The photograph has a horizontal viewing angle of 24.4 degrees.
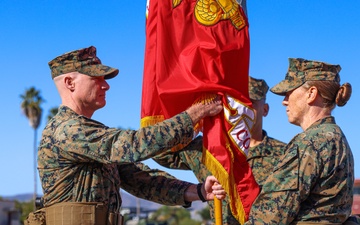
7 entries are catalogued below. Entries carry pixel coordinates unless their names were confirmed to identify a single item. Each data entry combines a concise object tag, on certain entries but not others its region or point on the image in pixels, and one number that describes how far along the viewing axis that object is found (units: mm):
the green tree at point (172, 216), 76294
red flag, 6422
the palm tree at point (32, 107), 55000
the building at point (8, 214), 46125
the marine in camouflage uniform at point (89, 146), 5926
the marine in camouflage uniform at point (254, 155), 7488
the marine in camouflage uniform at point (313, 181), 5742
